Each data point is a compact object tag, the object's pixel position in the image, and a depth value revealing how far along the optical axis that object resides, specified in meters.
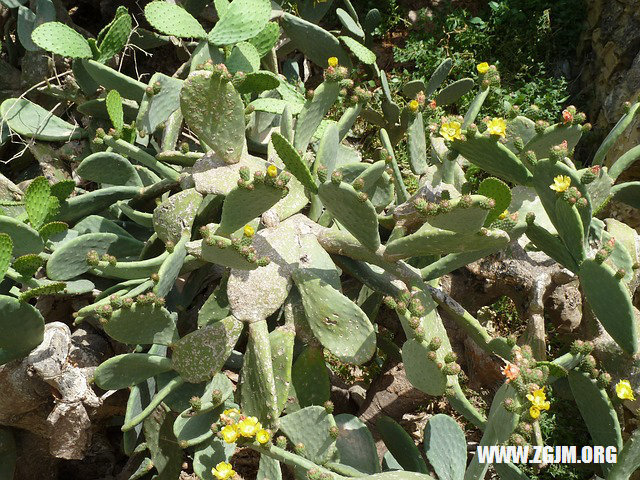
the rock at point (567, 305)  2.89
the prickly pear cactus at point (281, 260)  2.12
